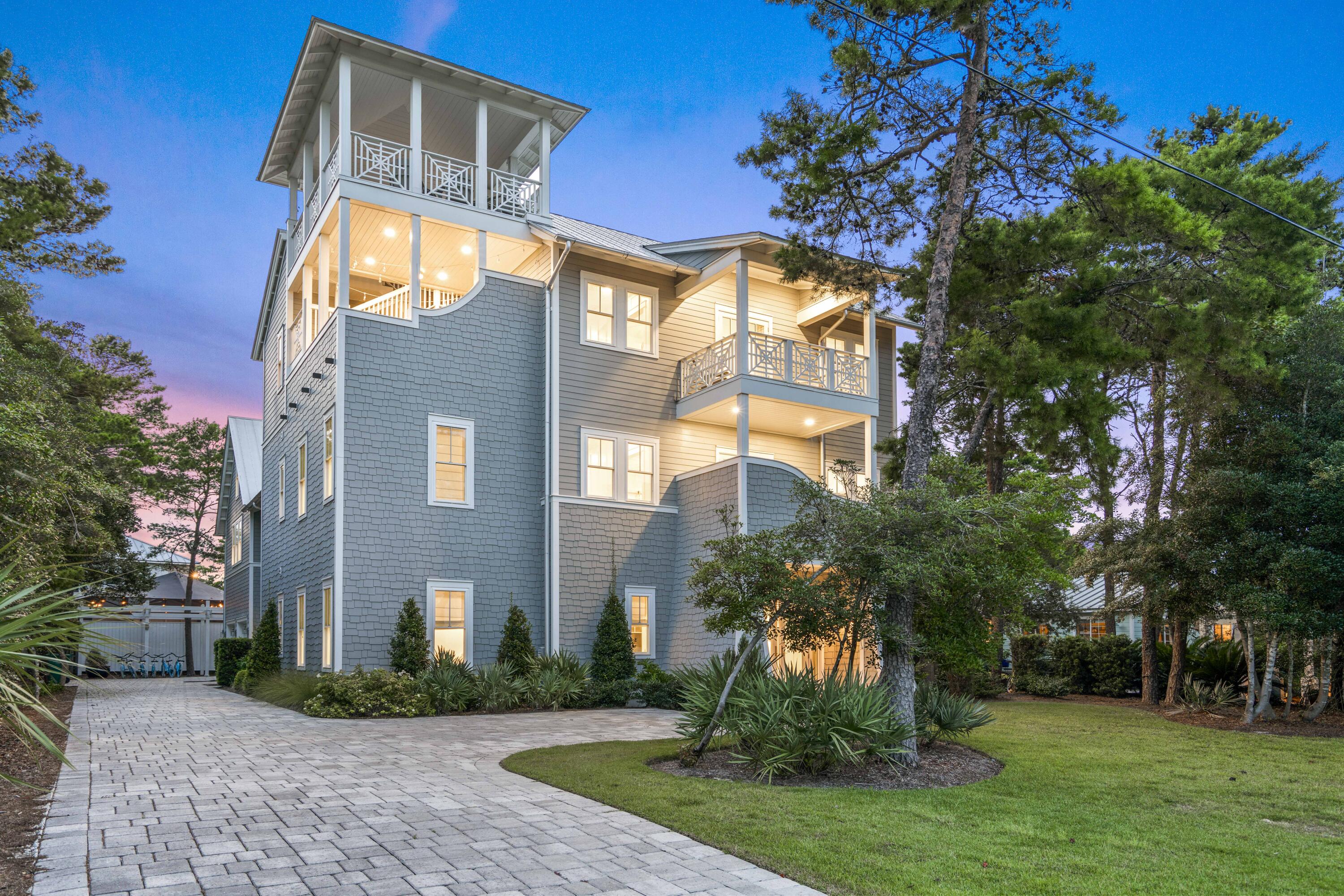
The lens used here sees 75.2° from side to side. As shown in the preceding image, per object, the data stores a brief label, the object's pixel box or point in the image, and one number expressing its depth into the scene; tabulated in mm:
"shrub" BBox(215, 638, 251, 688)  23141
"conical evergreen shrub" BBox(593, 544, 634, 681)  16859
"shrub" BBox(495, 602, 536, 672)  16266
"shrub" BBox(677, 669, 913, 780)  8211
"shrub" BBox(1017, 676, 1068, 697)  21297
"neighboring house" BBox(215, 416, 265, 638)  26547
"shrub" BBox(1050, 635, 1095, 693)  21688
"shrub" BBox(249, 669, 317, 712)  14953
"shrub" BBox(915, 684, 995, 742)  10219
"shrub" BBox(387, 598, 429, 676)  15367
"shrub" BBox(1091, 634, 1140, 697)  20812
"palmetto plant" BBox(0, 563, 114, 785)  4391
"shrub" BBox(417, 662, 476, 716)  14734
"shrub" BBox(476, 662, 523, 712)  15047
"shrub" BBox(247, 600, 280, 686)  19734
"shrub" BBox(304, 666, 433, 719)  13945
